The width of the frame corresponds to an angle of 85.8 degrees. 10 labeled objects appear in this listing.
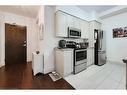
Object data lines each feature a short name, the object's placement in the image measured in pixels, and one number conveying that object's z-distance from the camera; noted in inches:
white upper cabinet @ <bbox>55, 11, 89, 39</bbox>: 84.7
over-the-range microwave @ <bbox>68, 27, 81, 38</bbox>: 94.1
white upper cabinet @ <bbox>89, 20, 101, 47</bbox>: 119.0
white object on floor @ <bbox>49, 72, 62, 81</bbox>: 73.4
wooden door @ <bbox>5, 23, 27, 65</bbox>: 116.6
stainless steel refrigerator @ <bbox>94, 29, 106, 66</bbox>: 116.5
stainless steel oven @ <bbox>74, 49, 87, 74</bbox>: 84.3
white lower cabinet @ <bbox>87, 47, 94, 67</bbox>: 108.7
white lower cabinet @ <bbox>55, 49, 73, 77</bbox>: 75.6
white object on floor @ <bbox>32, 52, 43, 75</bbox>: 81.1
